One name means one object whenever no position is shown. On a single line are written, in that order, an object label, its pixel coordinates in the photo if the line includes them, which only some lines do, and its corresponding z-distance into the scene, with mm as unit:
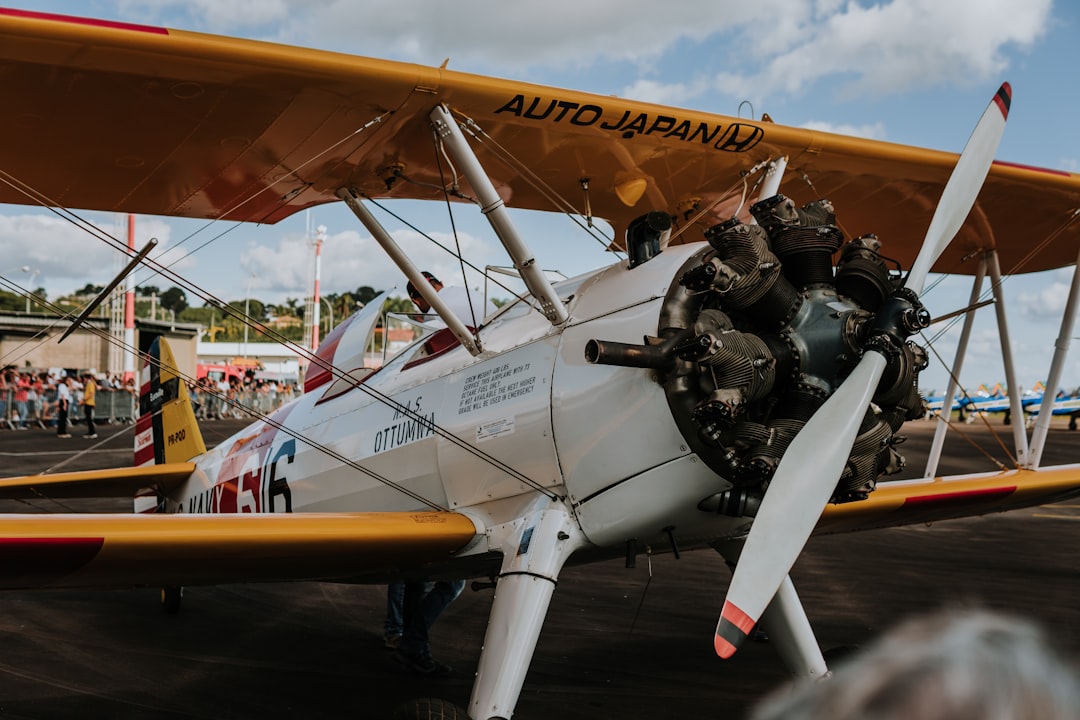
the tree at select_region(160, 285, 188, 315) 137500
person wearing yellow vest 23875
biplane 3760
